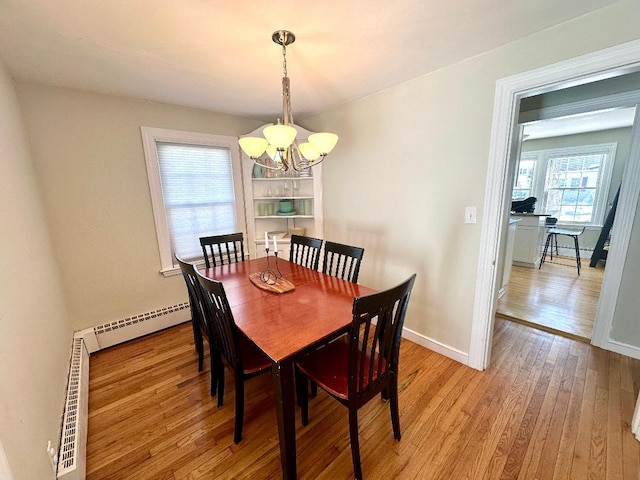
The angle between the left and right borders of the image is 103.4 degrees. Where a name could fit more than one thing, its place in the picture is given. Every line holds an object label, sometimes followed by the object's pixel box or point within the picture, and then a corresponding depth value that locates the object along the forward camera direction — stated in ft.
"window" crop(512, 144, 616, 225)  15.97
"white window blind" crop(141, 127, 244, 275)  8.36
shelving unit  10.28
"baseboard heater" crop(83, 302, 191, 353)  7.57
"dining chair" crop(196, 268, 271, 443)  4.23
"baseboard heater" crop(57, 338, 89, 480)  3.91
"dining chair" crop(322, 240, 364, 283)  6.24
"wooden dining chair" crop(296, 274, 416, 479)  3.59
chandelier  4.59
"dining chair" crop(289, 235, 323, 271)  7.38
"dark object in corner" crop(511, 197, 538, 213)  15.11
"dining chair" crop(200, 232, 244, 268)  7.94
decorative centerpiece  5.67
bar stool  13.80
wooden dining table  3.61
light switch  6.20
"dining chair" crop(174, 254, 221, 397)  5.03
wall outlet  3.70
